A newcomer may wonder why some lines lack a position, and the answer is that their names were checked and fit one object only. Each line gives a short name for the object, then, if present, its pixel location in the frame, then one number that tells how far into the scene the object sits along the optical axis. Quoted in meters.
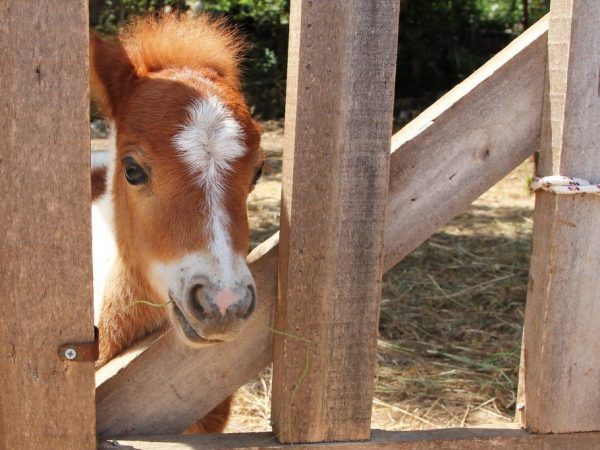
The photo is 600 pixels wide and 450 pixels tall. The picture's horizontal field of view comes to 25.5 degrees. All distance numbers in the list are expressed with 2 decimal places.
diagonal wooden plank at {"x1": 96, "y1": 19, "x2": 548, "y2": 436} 1.17
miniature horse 1.16
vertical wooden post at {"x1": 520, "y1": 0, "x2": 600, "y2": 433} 1.16
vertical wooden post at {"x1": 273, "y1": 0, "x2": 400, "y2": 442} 1.10
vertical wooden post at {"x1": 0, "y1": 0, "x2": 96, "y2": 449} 1.05
